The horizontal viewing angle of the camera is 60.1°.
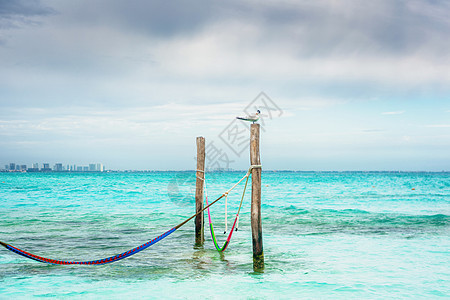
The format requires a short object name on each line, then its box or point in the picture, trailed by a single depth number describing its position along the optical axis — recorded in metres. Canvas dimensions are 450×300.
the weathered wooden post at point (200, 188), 10.88
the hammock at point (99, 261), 6.77
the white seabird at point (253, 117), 7.96
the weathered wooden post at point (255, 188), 8.12
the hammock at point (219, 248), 9.91
